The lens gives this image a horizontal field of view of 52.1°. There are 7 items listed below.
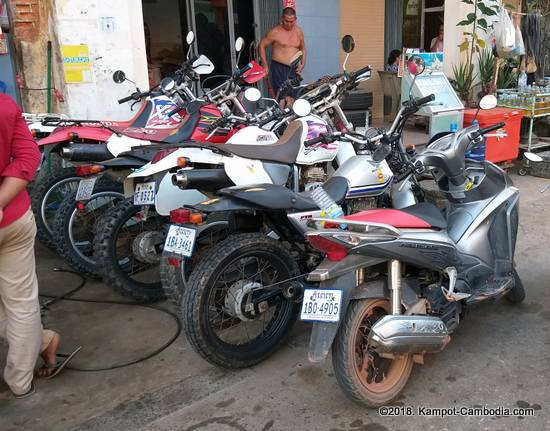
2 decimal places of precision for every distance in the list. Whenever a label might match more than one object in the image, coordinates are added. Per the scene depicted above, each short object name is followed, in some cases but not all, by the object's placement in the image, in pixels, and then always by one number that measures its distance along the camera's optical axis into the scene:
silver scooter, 2.57
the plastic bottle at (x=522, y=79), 7.99
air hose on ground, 3.32
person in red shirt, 2.76
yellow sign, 5.62
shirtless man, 7.89
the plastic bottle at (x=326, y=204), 3.08
